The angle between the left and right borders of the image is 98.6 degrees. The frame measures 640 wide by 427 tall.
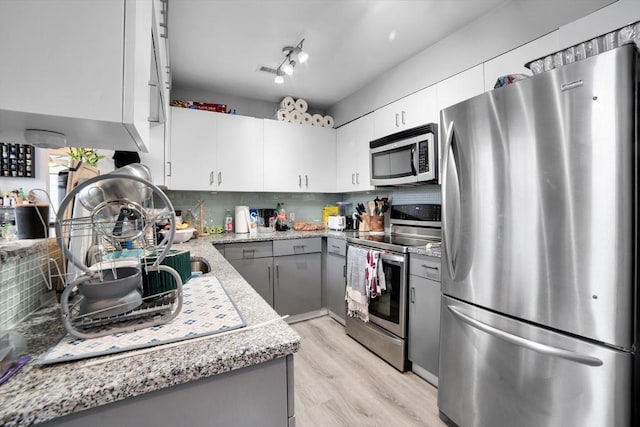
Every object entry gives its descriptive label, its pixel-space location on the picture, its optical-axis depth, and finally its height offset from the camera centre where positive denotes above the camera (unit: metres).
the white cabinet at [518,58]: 1.57 +0.93
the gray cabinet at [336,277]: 2.71 -0.69
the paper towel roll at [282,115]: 3.21 +1.11
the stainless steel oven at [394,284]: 1.99 -0.55
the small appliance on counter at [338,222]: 3.17 -0.14
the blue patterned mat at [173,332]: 0.59 -0.30
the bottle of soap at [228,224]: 3.16 -0.16
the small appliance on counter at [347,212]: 3.36 -0.03
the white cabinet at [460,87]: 1.90 +0.90
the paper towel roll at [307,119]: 3.33 +1.12
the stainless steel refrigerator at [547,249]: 0.94 -0.16
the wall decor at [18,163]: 2.44 +0.45
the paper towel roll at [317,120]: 3.40 +1.13
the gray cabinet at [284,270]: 2.67 -0.60
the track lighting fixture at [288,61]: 2.19 +1.29
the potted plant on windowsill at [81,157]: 1.14 +0.26
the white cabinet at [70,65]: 0.48 +0.27
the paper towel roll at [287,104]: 3.25 +1.27
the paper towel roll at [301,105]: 3.32 +1.27
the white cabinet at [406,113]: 2.23 +0.86
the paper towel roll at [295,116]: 3.25 +1.12
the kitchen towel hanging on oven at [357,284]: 2.25 -0.63
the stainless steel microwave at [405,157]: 2.10 +0.45
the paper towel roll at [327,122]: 3.48 +1.13
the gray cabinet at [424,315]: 1.78 -0.71
